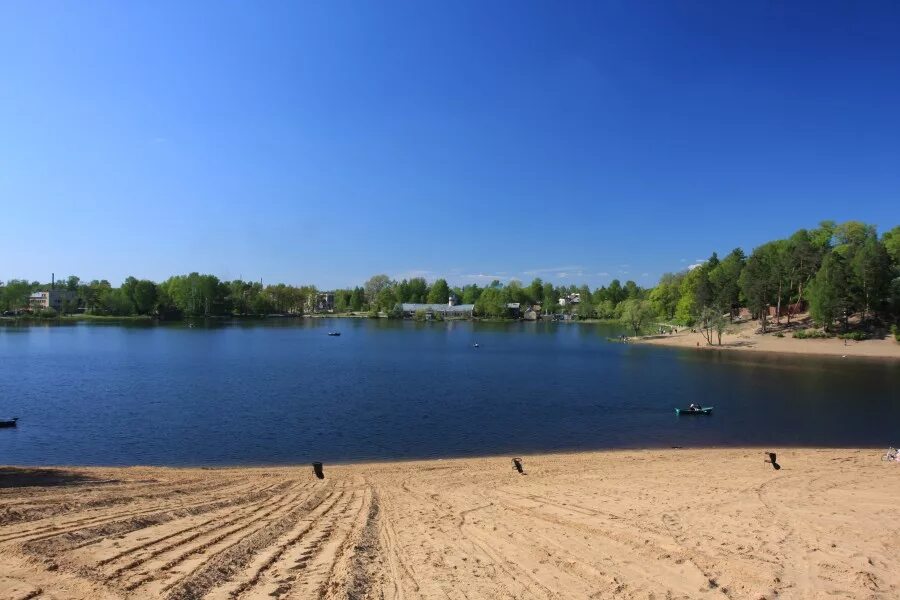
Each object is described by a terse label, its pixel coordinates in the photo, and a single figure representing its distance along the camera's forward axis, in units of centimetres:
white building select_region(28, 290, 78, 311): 17500
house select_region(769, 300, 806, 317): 9116
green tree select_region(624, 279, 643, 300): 19450
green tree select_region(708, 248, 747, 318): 9631
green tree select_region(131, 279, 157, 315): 15925
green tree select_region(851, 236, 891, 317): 7381
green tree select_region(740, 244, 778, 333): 8544
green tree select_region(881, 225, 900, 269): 8256
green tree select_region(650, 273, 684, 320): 13312
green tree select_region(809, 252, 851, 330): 7331
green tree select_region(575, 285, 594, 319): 19250
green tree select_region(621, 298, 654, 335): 10644
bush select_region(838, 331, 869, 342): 7456
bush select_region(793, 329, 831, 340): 7875
